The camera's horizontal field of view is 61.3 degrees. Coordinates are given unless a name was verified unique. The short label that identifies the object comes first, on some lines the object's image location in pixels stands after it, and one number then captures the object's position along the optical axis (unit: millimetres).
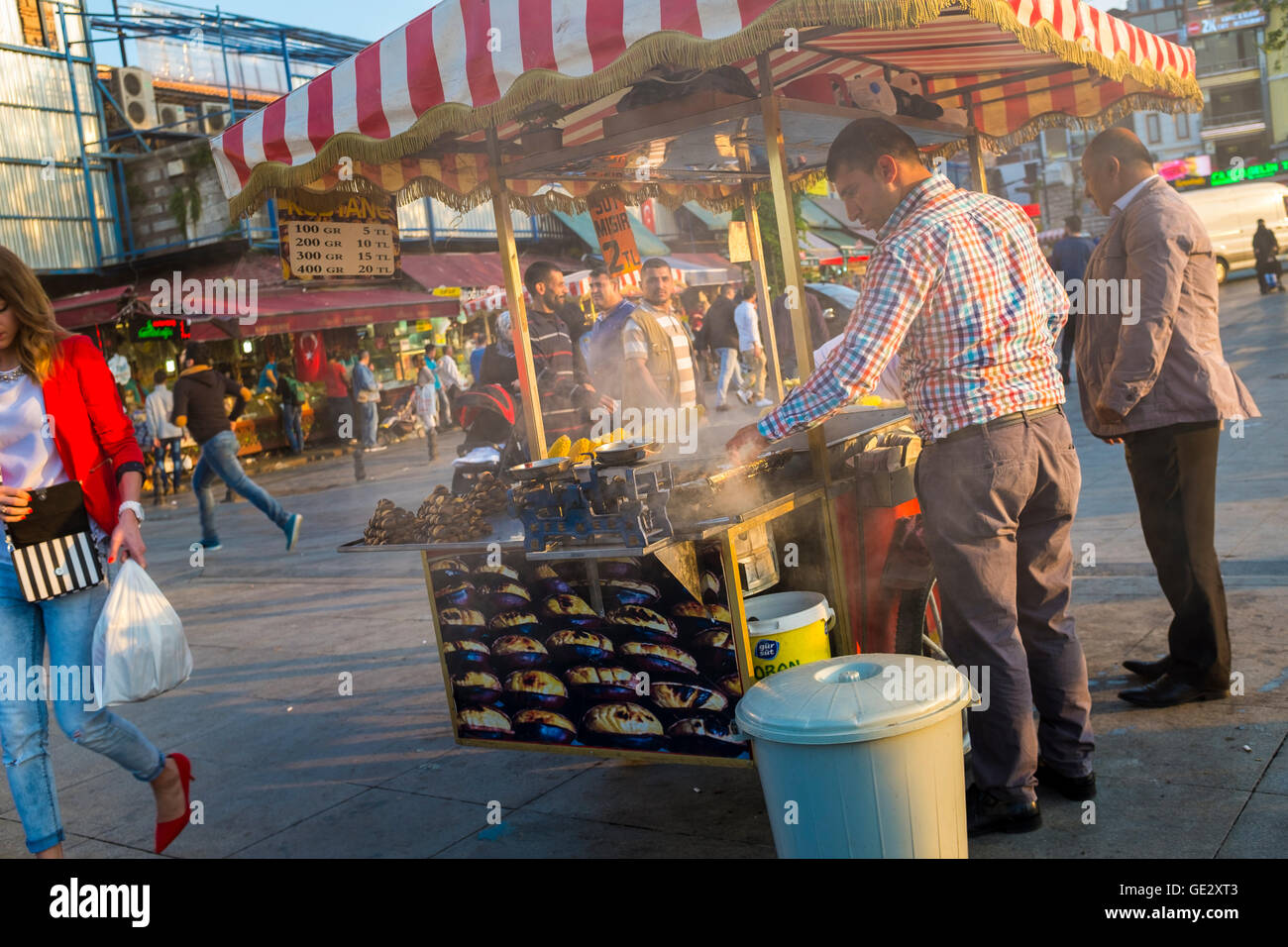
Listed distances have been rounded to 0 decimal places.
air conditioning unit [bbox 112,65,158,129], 21422
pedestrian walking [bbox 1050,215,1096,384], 12031
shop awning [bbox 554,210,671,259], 27266
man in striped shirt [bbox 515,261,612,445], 6645
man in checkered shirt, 3307
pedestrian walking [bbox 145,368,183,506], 17047
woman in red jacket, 3512
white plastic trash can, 2805
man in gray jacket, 3992
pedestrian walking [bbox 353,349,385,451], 18344
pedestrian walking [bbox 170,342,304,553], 10234
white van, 29922
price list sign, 4836
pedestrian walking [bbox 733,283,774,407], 16234
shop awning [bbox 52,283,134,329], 18734
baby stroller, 7105
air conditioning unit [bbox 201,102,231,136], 23000
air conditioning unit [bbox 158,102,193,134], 22984
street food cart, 3570
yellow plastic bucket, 3746
